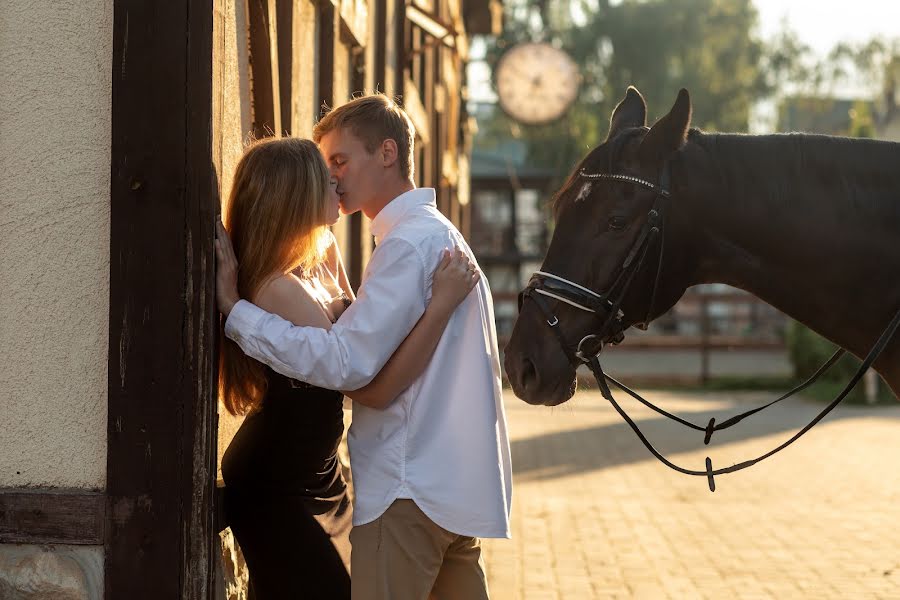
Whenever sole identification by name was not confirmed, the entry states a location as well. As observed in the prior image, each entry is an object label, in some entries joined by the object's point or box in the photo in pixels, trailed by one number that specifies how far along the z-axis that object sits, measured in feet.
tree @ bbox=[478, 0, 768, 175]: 155.12
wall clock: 55.88
